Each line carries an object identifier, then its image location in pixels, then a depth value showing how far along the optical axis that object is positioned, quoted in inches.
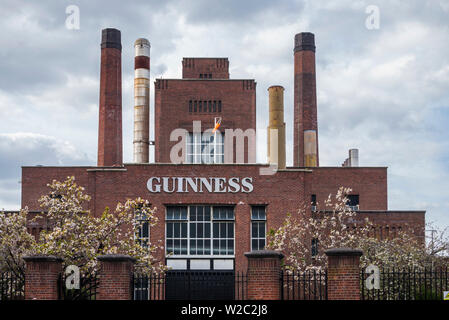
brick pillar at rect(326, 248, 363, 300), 699.4
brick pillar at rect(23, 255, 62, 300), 716.0
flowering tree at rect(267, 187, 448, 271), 1027.9
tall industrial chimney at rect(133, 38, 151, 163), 1843.0
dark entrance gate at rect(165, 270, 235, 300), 1157.9
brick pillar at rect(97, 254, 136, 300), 709.9
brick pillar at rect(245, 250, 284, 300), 710.5
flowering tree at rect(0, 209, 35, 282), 911.0
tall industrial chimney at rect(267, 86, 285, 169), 1691.7
